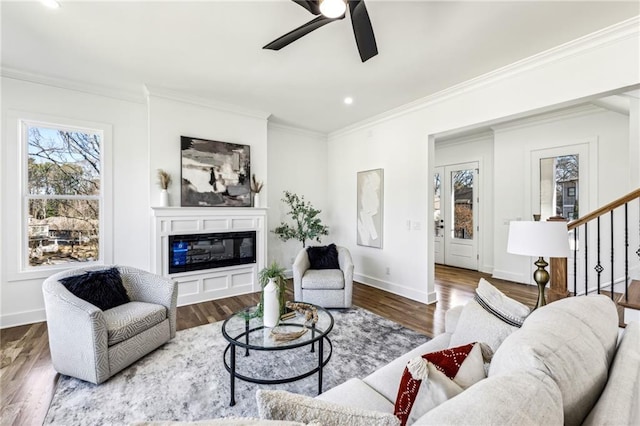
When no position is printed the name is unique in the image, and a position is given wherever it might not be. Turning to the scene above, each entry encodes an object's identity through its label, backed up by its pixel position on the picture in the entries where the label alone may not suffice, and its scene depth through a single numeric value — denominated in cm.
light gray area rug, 185
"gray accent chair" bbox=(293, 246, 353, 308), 354
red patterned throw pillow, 89
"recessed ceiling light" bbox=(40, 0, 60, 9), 209
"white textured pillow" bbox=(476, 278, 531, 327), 144
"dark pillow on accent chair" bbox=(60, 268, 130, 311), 236
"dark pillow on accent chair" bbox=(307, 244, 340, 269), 395
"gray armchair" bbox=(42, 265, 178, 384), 205
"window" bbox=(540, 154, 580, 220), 436
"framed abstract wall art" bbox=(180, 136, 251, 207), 393
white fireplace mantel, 369
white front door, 590
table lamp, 185
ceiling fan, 171
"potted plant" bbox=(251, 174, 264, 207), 441
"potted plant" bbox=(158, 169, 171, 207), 368
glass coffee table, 190
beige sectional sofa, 67
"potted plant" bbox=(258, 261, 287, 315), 223
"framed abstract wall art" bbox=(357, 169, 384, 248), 468
